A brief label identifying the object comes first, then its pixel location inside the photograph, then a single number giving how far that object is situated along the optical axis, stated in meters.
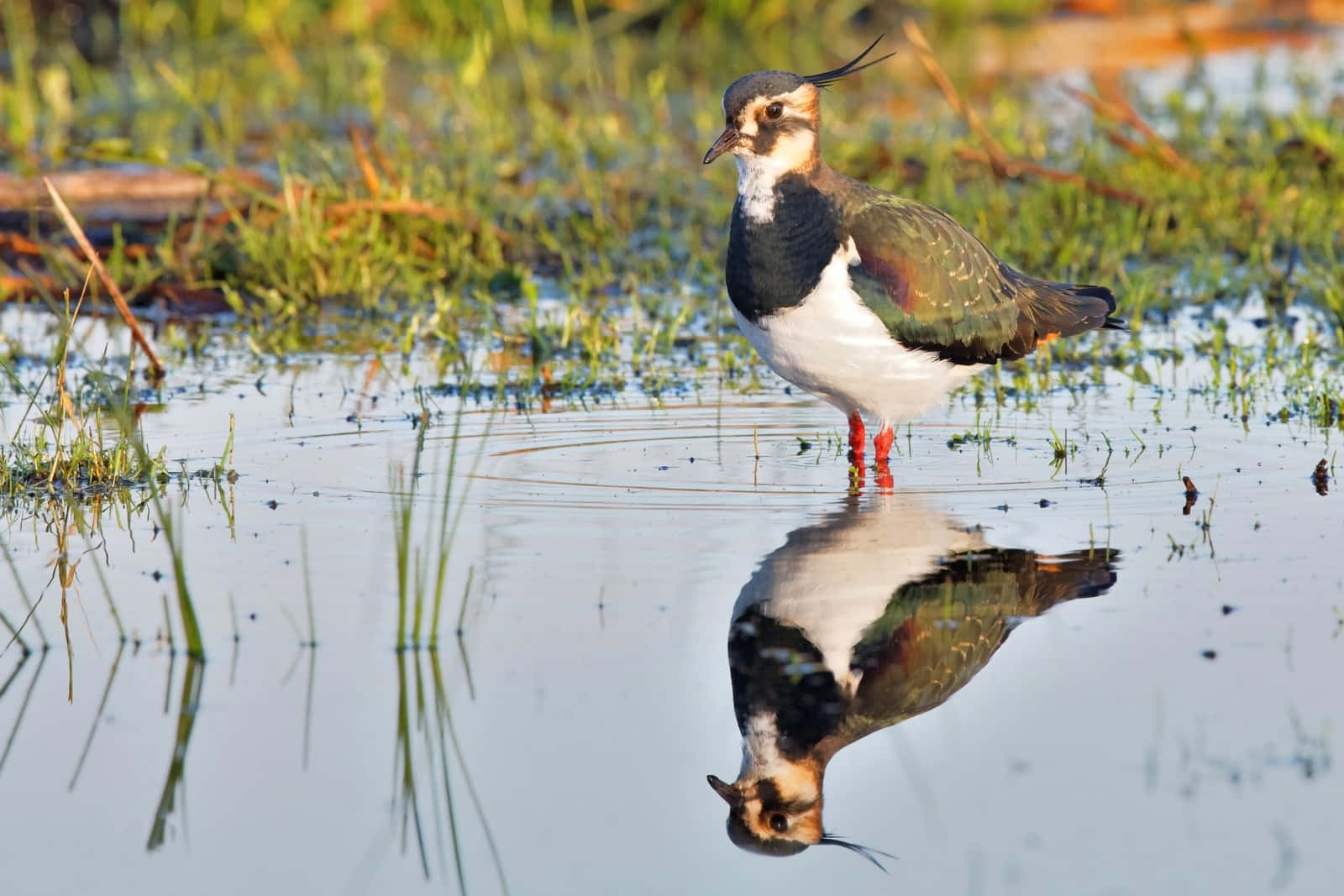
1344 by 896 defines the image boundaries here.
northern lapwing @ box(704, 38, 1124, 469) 10.63
